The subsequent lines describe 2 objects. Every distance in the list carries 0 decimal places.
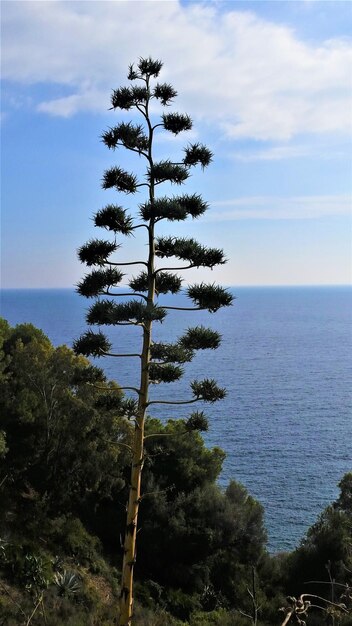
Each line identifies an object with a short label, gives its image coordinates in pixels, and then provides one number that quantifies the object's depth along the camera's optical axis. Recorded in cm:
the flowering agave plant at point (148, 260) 859
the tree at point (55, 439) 2361
